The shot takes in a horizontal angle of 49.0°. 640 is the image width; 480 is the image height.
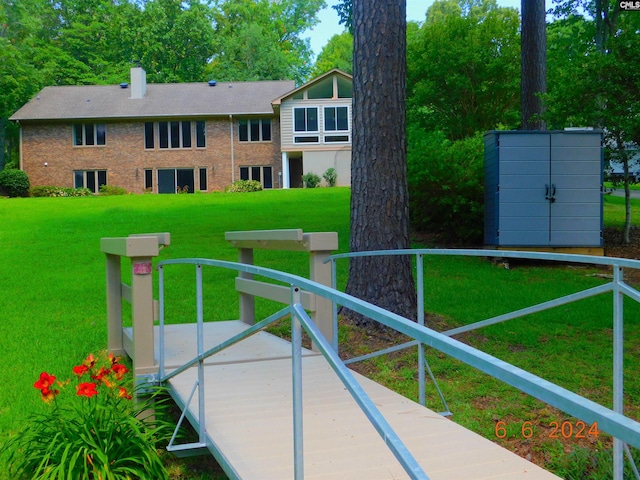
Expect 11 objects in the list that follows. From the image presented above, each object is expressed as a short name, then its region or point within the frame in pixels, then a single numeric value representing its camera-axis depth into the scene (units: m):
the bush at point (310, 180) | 35.82
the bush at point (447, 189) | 13.15
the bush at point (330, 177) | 36.69
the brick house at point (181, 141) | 38.03
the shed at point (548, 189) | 11.72
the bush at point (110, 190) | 34.66
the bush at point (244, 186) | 33.84
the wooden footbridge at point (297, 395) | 1.72
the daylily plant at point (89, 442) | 3.93
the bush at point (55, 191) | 34.53
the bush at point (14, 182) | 34.25
